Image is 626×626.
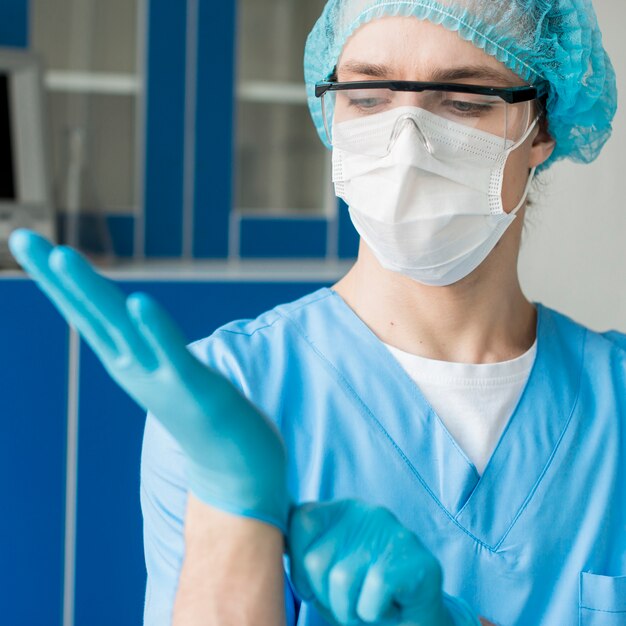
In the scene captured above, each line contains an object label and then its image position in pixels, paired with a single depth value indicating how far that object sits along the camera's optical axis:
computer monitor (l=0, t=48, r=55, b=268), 2.51
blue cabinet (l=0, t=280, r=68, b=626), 2.29
